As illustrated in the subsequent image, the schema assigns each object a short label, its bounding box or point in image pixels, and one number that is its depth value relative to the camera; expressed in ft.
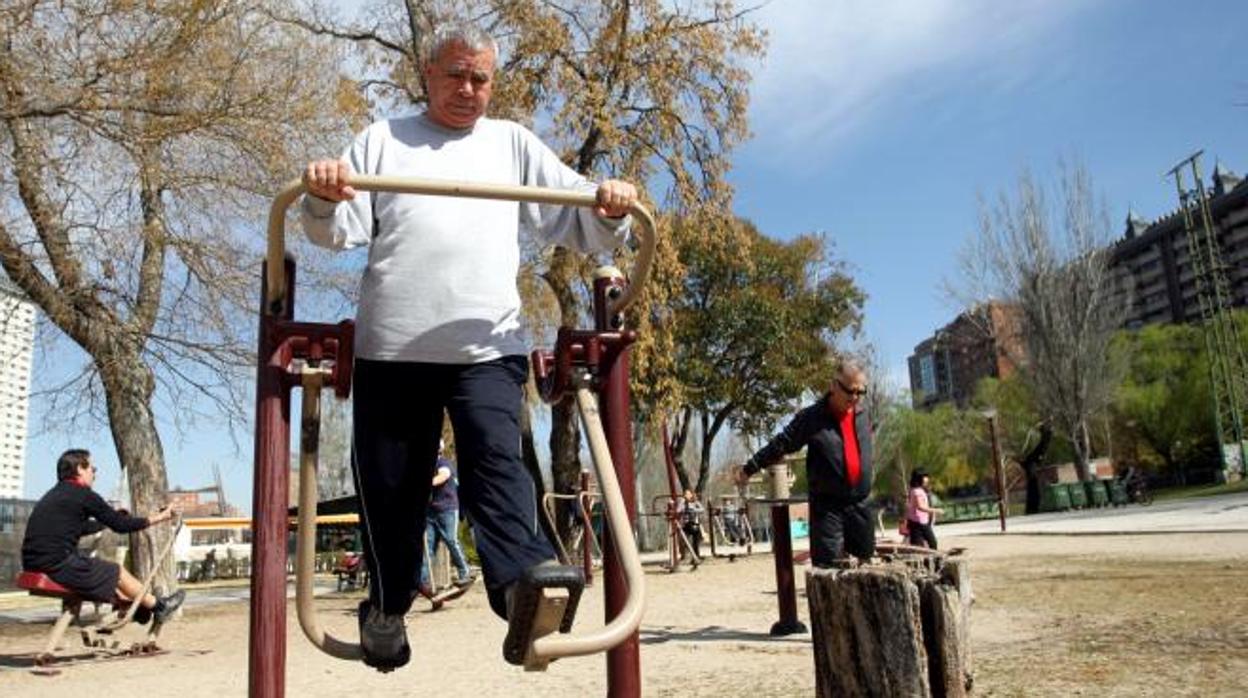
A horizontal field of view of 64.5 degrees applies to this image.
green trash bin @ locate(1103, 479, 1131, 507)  107.34
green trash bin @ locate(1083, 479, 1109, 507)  107.55
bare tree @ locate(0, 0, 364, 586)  25.32
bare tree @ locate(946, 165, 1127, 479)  110.32
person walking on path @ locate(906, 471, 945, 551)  40.45
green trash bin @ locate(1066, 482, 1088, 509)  110.11
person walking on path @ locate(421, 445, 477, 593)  32.73
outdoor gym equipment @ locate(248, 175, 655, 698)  6.71
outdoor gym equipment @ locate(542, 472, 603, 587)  41.88
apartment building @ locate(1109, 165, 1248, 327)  222.89
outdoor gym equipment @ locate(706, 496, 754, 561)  66.64
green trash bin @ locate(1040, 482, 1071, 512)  111.14
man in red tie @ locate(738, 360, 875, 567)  20.38
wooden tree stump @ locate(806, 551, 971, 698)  11.23
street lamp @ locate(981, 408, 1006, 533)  67.82
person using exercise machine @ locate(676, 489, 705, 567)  57.26
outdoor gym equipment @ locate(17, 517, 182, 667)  22.82
